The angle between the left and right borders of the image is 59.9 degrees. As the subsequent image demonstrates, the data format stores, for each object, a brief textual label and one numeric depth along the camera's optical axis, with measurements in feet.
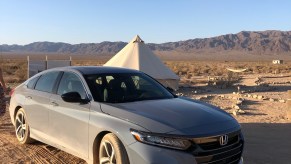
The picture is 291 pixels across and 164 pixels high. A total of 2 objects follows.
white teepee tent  37.65
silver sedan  9.24
